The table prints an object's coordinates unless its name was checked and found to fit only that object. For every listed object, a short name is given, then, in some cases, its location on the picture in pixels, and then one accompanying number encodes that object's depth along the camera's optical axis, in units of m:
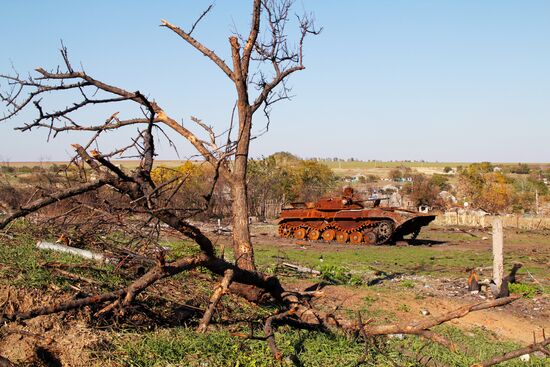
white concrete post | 11.25
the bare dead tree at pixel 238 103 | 7.54
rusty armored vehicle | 21.48
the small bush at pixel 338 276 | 11.33
